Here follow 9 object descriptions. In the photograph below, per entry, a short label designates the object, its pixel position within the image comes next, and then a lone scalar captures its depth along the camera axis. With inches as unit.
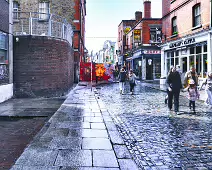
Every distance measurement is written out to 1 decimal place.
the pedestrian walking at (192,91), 381.4
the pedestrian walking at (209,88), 427.8
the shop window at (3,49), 501.4
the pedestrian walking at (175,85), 375.9
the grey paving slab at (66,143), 208.5
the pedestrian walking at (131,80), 677.9
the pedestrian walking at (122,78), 690.8
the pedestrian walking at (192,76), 396.3
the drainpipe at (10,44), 540.5
